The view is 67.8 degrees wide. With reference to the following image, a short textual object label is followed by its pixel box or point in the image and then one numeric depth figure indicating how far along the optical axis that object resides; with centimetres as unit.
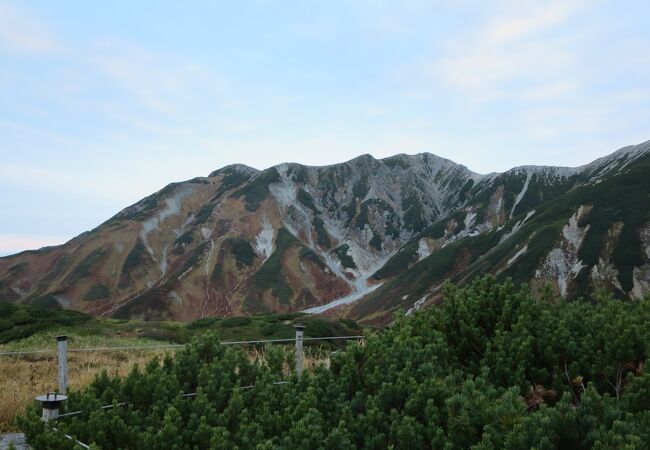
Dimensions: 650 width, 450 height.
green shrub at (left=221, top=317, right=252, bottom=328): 4281
